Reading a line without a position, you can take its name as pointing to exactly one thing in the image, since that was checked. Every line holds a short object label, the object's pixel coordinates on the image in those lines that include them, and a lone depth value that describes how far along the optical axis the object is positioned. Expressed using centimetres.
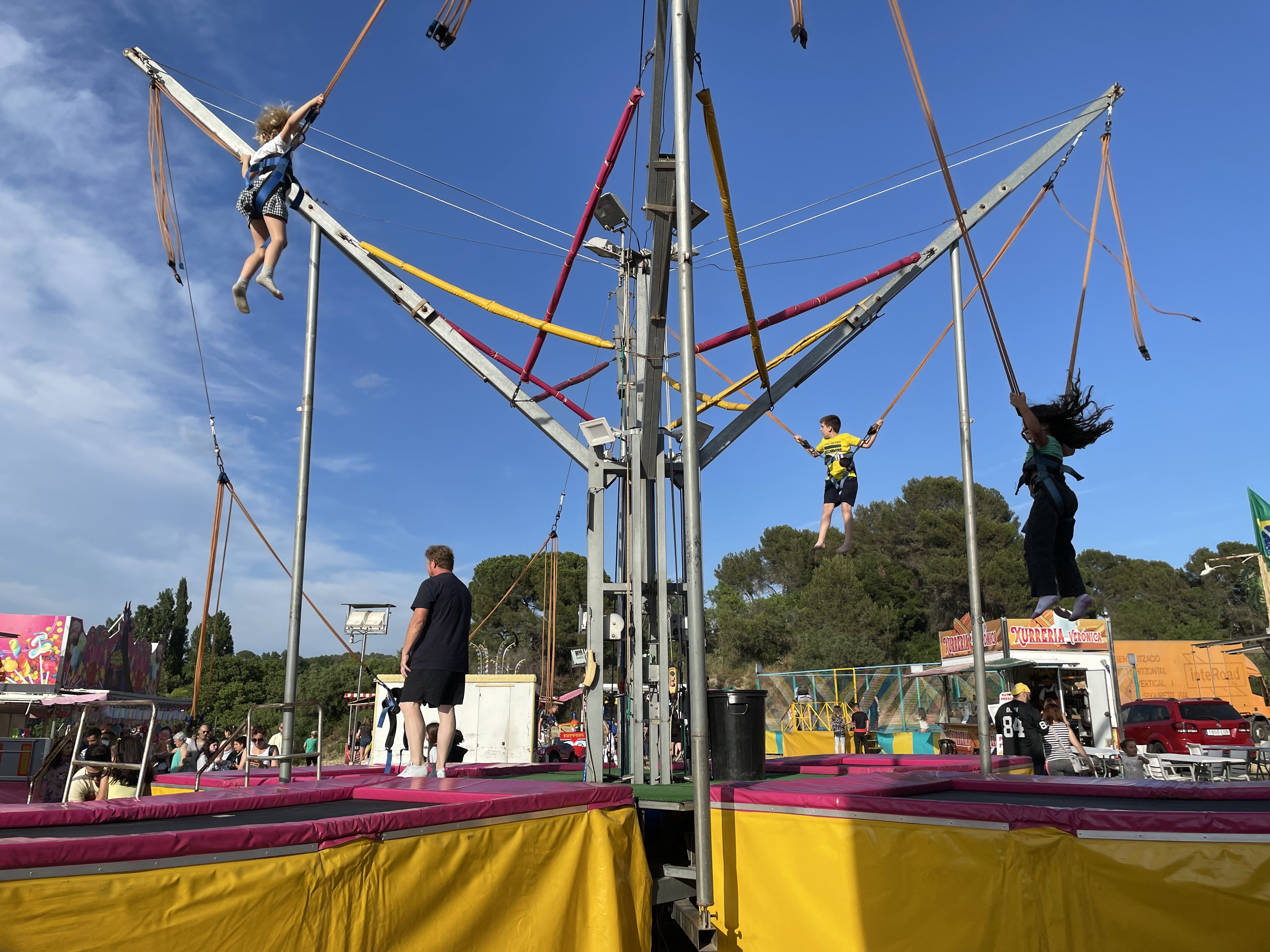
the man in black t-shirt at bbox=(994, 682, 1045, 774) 838
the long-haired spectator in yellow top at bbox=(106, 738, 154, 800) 671
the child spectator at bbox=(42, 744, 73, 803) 1084
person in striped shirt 908
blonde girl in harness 563
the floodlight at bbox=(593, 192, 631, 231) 777
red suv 1623
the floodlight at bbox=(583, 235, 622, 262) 817
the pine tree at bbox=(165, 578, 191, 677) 5778
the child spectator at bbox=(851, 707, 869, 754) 1429
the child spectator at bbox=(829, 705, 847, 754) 1495
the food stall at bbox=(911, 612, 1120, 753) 2098
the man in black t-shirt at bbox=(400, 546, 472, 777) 568
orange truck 2905
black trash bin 626
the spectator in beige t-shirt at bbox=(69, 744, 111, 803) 631
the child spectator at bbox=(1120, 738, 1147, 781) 1024
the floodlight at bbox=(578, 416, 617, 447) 729
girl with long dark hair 513
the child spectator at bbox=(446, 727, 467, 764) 1028
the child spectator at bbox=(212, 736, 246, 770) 1248
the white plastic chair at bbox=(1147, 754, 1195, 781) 1088
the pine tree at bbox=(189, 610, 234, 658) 5872
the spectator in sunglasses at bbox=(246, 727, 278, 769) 946
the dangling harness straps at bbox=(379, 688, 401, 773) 812
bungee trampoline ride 317
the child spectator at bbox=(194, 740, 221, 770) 1202
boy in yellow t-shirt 783
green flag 2116
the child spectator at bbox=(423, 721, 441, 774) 1123
